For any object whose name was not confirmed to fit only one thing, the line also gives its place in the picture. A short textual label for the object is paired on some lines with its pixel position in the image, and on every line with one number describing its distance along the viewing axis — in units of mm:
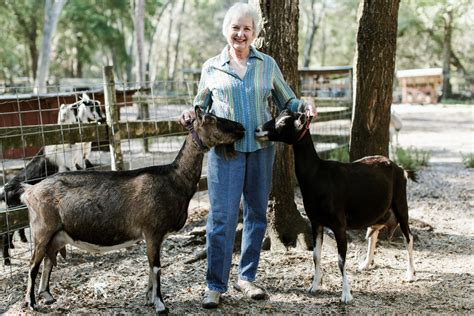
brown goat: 4617
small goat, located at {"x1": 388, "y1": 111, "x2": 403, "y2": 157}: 14156
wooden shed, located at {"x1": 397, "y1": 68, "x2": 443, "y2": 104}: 33375
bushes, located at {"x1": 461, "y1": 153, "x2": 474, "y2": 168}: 12234
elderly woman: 4551
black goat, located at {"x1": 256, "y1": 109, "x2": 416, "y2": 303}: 4898
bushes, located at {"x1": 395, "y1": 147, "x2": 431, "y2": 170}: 11539
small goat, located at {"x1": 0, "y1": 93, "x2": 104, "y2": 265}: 6574
